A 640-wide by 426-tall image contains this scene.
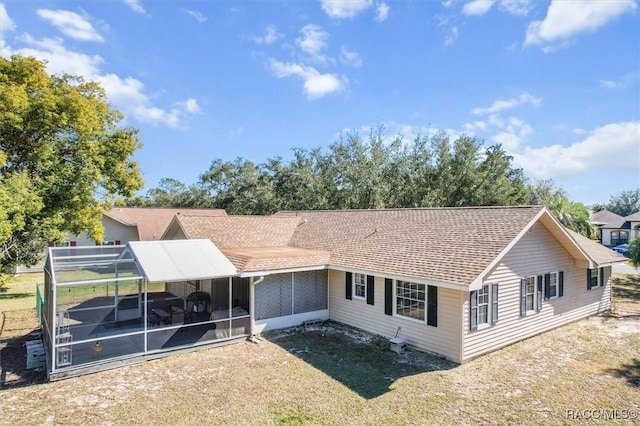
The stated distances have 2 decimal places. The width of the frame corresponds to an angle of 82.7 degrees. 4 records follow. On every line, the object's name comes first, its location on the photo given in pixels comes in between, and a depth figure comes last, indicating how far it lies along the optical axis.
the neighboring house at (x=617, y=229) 46.91
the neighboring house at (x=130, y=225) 31.70
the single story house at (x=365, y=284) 10.43
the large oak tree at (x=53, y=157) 15.22
